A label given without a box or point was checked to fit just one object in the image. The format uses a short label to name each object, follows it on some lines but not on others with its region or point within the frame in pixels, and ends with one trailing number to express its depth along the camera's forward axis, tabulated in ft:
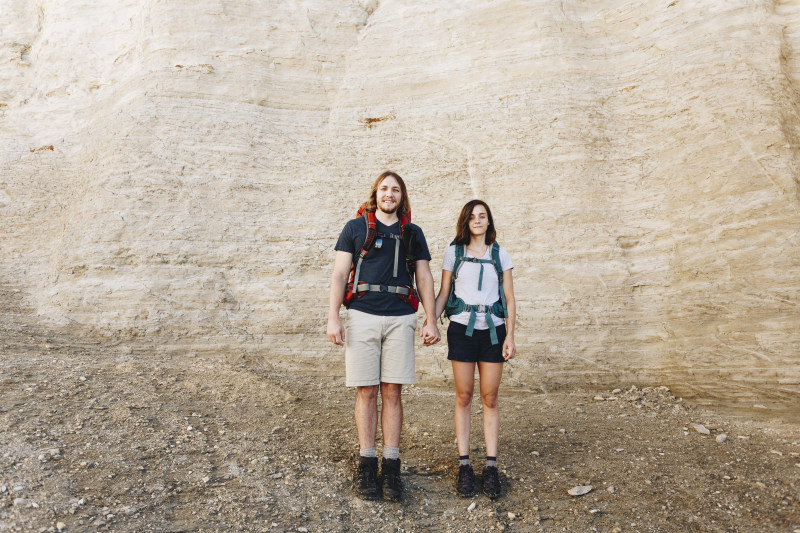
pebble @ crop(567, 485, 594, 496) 14.25
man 13.01
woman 13.60
